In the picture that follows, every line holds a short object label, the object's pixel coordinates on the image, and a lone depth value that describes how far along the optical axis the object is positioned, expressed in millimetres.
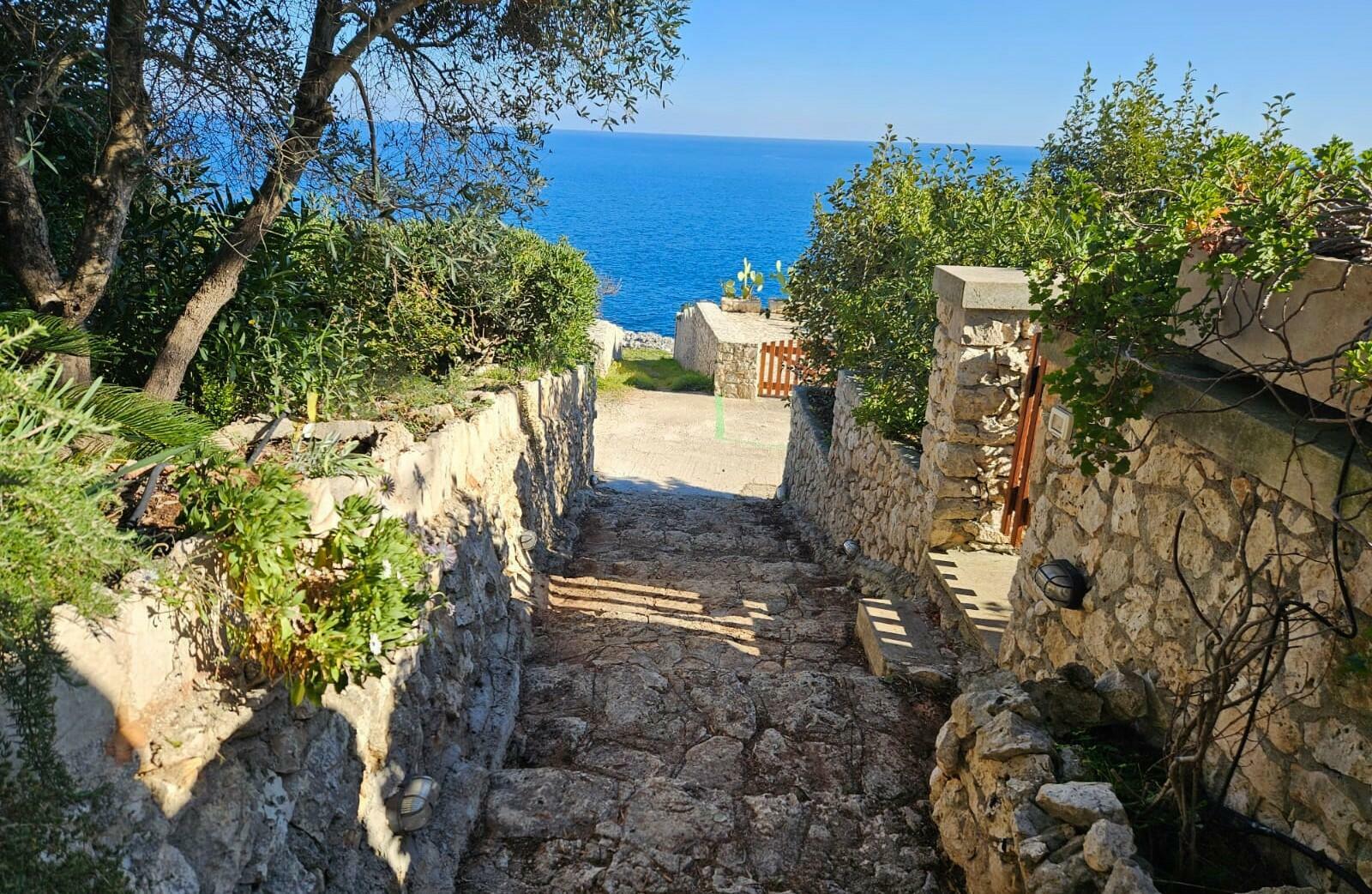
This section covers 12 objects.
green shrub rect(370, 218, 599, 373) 5277
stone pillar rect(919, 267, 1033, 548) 5680
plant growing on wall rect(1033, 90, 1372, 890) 2488
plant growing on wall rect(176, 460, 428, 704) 2584
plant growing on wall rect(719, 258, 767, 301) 24172
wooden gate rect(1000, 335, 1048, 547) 5555
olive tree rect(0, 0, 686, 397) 3402
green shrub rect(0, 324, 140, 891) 1754
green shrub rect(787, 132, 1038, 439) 7738
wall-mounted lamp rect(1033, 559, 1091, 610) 3811
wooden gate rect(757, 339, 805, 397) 19016
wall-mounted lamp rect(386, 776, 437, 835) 3162
